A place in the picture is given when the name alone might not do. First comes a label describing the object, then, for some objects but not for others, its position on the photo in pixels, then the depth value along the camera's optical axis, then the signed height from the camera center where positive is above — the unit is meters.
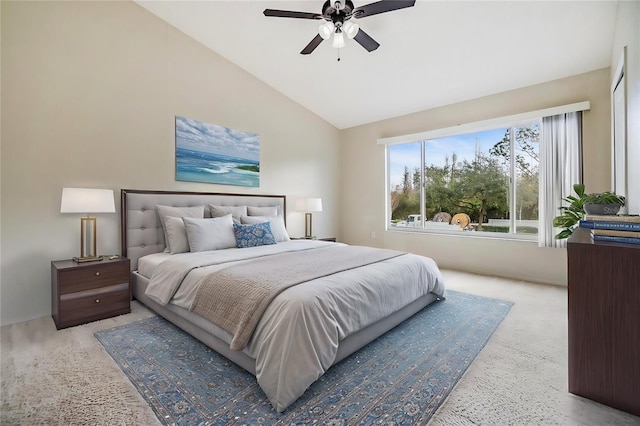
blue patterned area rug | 1.48 -1.00
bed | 1.61 -0.53
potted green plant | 1.97 +0.05
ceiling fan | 2.23 +1.58
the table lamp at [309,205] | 4.85 +0.14
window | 4.09 +0.48
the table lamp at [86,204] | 2.62 +0.09
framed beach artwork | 3.72 +0.82
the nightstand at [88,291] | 2.52 -0.69
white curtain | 3.54 +0.58
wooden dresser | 1.45 -0.56
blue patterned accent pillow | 3.47 -0.26
